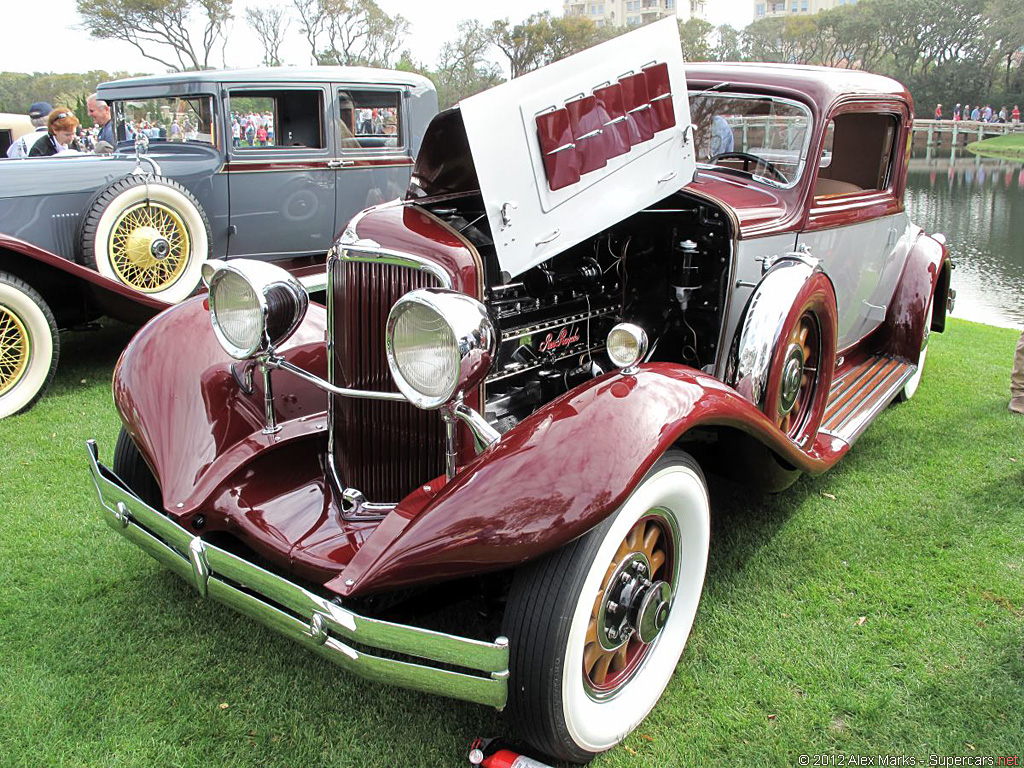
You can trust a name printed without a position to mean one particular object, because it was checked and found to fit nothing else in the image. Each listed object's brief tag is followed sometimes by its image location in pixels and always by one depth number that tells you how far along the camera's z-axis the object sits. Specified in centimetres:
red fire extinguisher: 186
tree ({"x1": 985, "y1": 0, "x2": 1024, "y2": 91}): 4394
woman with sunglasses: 634
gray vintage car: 482
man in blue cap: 662
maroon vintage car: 180
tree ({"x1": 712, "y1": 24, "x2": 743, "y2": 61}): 5744
